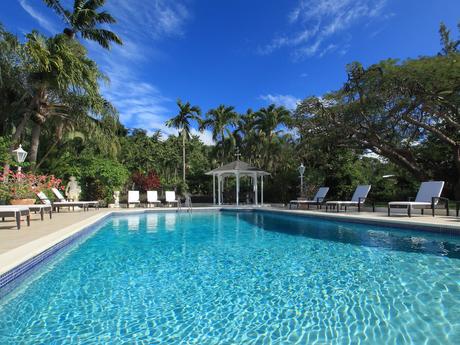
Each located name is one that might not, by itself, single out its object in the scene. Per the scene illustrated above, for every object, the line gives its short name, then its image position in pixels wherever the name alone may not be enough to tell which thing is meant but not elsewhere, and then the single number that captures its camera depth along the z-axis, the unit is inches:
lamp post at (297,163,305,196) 727.5
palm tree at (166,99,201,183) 1166.3
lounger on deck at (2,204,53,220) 366.4
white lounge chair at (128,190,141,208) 799.3
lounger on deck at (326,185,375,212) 522.3
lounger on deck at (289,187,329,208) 614.6
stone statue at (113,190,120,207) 817.5
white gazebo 816.9
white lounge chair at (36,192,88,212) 451.4
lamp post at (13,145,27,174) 456.4
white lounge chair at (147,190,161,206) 818.6
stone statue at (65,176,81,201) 759.1
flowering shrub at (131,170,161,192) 951.0
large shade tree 559.8
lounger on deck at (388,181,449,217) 405.3
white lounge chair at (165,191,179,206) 823.9
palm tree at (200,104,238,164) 1176.2
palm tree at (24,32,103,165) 538.6
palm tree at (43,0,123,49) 673.0
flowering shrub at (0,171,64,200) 412.2
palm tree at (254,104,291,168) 1113.4
